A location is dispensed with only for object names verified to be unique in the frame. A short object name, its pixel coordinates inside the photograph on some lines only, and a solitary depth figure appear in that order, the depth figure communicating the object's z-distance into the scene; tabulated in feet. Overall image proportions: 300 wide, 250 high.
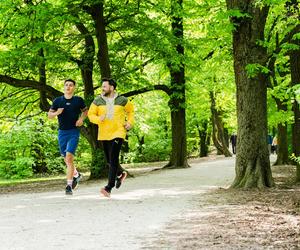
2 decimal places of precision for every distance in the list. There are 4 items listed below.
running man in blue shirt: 32.37
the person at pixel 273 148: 143.02
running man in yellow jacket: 30.68
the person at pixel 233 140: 138.53
